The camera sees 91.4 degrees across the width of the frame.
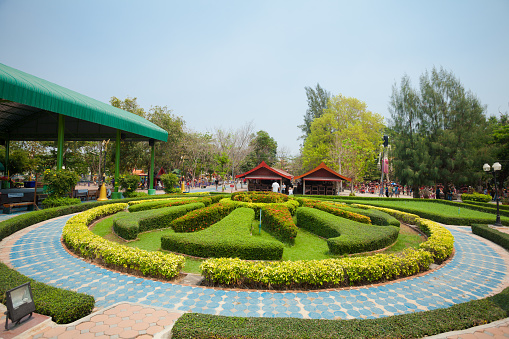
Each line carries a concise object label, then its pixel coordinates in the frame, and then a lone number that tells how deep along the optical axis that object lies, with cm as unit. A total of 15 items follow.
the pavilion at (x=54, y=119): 1074
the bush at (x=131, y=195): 1820
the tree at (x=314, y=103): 5028
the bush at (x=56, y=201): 1265
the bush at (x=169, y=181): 2119
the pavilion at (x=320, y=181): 2620
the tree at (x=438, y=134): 2619
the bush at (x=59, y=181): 1233
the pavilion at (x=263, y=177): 2739
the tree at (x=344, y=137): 3259
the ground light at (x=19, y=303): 321
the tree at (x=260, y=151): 5362
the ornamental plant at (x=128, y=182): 1784
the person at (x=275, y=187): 2047
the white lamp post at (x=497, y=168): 1196
